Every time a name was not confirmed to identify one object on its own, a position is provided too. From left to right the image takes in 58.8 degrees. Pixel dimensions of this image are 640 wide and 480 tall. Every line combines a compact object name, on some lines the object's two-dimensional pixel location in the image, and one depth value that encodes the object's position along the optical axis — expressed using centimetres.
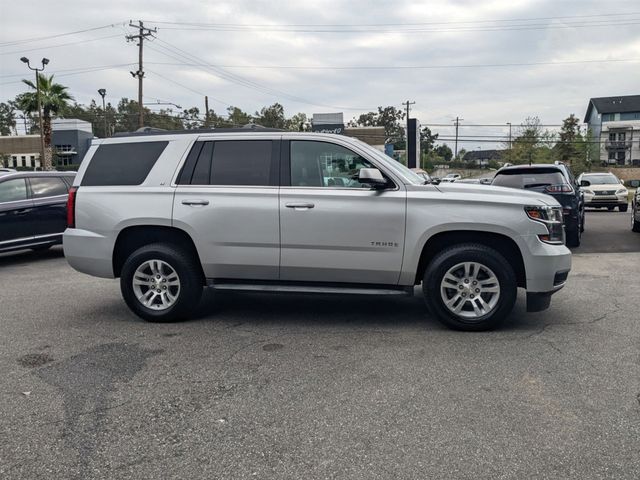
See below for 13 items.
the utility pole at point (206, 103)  4844
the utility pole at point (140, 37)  3485
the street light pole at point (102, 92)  5631
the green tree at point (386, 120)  10594
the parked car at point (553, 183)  1021
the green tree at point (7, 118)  10179
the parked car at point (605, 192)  2083
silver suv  540
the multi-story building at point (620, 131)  7788
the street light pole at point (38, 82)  3419
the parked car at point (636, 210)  1327
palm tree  3688
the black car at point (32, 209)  1020
